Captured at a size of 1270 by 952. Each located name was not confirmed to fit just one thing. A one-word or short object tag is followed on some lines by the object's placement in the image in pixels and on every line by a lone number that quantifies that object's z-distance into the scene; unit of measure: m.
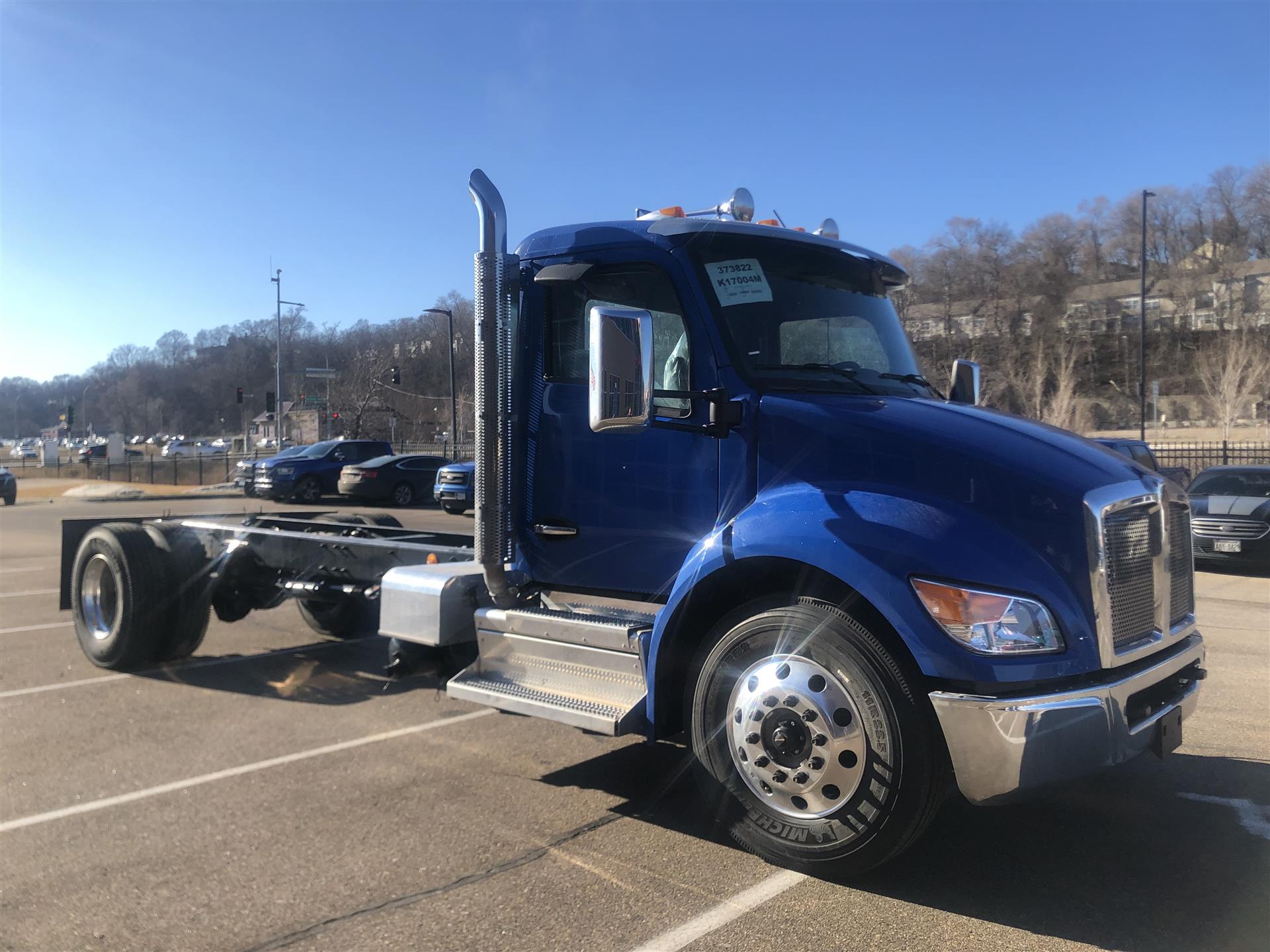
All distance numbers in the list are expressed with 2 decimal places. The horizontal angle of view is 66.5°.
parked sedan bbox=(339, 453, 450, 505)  26.06
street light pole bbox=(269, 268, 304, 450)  48.31
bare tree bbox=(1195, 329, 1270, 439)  34.34
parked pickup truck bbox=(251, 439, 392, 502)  26.80
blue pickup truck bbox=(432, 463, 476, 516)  19.61
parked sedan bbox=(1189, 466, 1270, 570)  12.95
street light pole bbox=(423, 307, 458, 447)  31.37
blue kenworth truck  3.21
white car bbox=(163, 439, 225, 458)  78.50
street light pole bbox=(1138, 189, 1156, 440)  26.39
